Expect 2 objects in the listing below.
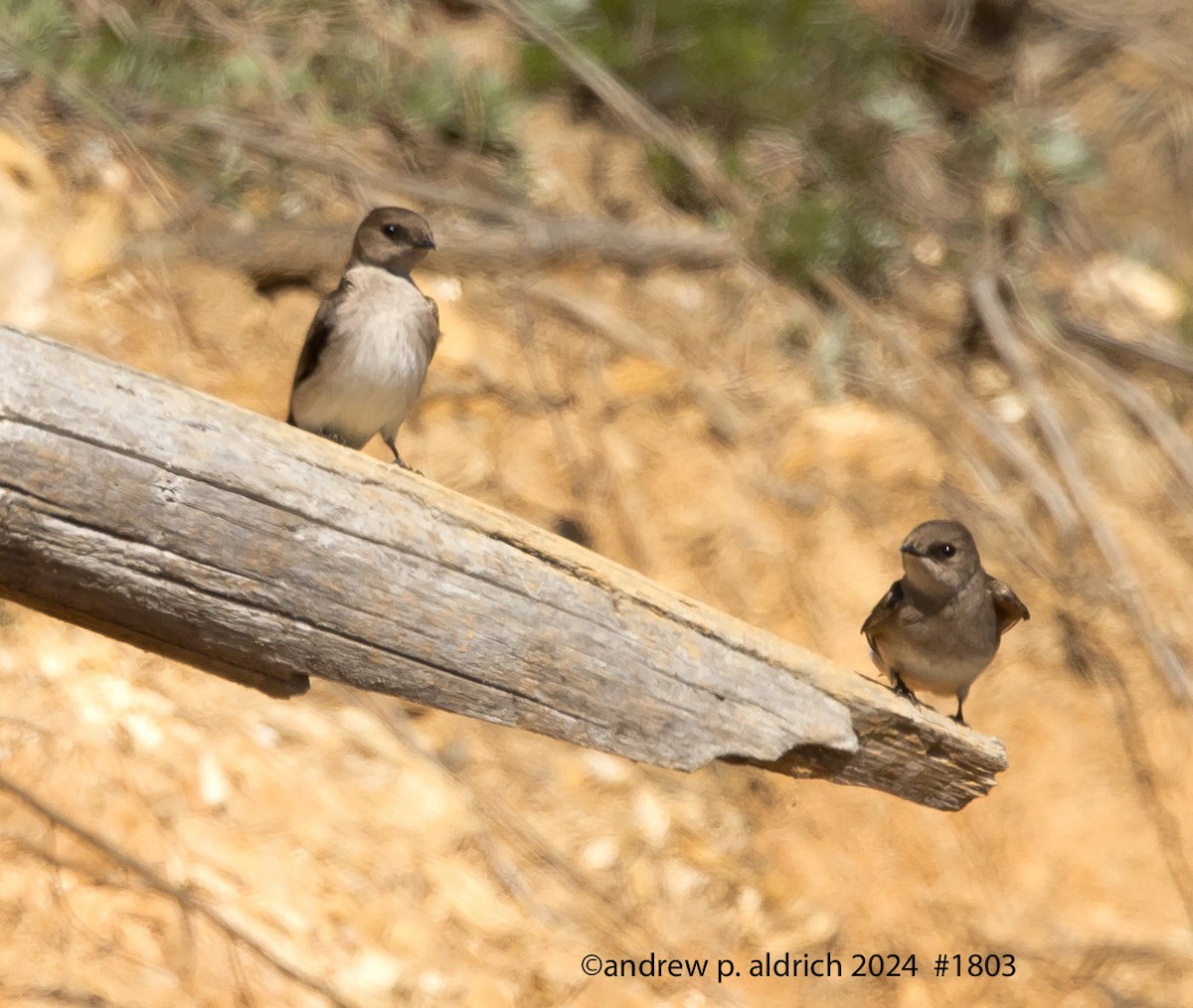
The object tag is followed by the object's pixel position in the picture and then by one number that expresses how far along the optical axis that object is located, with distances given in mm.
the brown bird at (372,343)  9875
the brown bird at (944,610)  9852
